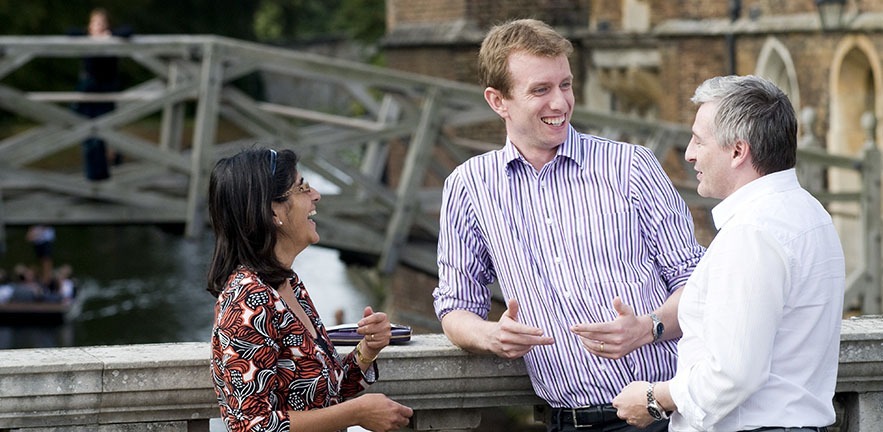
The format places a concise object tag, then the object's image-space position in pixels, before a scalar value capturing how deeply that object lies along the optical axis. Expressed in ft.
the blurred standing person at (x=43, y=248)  79.15
